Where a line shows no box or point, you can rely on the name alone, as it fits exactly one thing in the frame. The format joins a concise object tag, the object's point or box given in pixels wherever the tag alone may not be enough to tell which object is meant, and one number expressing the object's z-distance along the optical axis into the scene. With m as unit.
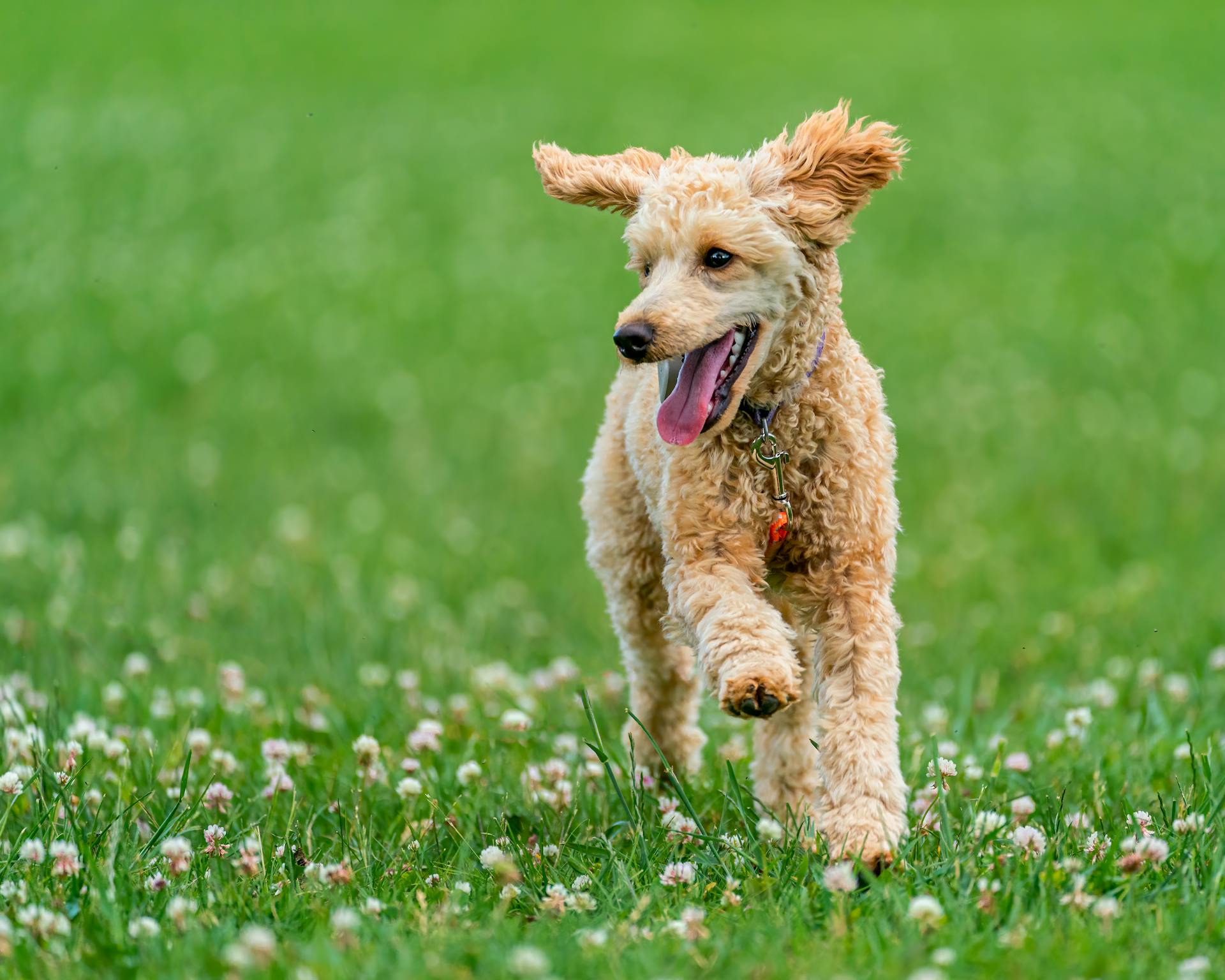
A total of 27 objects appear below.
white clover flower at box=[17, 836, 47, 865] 7.64
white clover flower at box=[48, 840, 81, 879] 7.54
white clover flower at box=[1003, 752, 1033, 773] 9.95
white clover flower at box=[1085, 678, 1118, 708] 12.26
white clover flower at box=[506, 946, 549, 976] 5.96
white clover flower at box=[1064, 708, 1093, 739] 9.96
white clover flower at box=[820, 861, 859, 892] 7.08
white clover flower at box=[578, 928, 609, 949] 6.58
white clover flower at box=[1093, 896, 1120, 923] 6.83
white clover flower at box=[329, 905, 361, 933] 6.63
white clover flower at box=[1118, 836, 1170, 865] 7.48
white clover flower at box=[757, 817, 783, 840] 7.77
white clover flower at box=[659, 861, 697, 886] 7.66
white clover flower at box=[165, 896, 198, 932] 6.94
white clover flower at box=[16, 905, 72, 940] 6.83
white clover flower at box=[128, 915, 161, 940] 6.73
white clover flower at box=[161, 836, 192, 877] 7.57
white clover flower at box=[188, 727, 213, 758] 10.60
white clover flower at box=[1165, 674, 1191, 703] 12.36
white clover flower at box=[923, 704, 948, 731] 11.73
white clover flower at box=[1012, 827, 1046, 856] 7.87
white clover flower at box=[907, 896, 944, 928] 6.82
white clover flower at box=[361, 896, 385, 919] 7.14
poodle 7.80
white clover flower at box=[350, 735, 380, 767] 9.71
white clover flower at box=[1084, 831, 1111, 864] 7.86
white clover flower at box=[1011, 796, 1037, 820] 8.71
